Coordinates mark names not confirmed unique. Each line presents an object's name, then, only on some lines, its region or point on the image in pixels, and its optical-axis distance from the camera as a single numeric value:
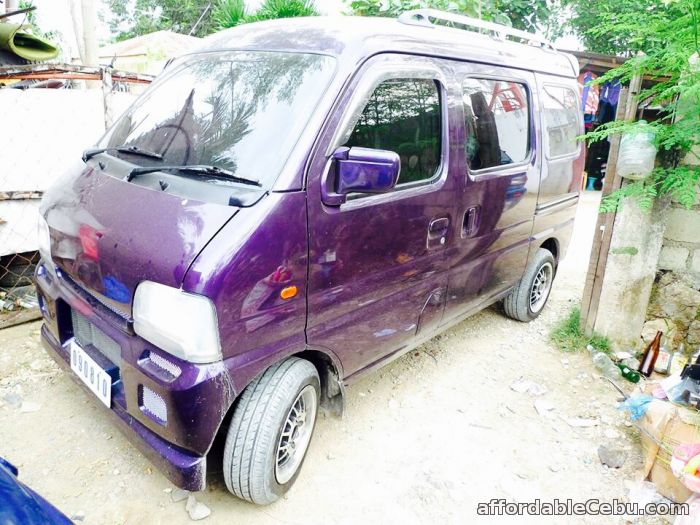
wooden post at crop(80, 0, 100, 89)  6.11
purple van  1.90
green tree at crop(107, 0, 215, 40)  23.86
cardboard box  2.47
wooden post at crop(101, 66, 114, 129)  4.04
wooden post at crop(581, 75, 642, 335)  3.56
